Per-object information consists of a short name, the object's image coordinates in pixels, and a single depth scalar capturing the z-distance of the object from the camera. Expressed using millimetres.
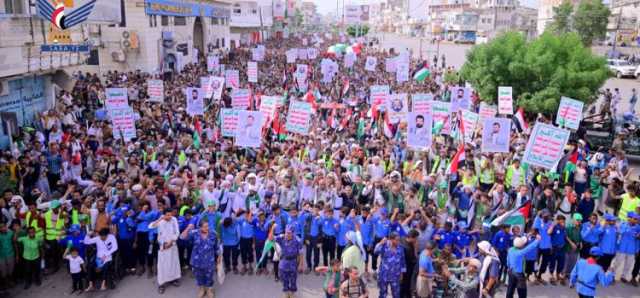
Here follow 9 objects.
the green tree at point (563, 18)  57812
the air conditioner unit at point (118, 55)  27875
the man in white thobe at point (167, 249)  8188
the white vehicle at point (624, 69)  39294
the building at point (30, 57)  14117
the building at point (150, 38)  27859
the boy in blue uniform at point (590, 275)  7268
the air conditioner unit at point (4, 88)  14711
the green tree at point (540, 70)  18234
